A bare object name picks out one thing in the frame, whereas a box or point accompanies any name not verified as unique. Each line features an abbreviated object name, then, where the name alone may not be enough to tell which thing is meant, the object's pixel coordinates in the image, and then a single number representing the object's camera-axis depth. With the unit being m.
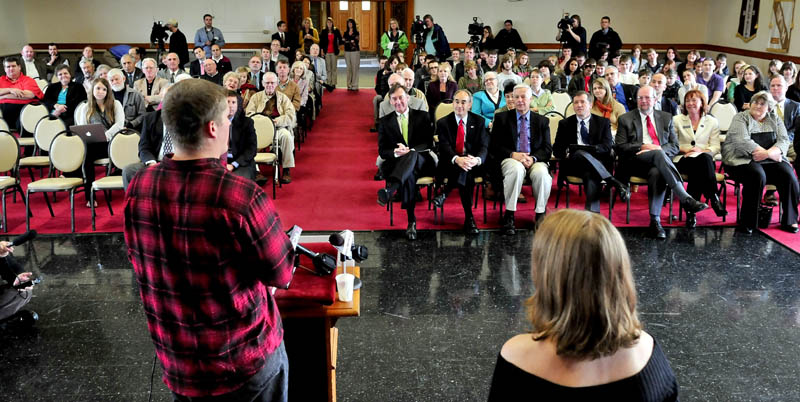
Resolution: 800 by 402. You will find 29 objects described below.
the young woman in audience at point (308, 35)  13.81
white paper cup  2.41
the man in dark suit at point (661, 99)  7.08
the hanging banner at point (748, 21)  13.62
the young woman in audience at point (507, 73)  9.10
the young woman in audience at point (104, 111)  6.77
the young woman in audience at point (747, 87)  8.02
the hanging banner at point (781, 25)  12.23
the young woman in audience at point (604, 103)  6.50
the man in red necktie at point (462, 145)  5.66
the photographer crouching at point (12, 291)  3.67
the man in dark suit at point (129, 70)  9.52
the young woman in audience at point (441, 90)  8.56
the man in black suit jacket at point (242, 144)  6.15
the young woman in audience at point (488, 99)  7.52
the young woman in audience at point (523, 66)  10.70
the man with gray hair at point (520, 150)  5.66
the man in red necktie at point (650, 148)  5.62
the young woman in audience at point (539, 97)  7.82
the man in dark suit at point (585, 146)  5.73
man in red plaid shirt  1.61
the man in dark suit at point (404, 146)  5.61
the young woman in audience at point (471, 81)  9.05
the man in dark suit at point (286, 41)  13.65
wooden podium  2.38
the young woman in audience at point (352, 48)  13.95
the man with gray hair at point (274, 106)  7.75
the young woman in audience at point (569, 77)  10.40
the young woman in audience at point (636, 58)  12.33
